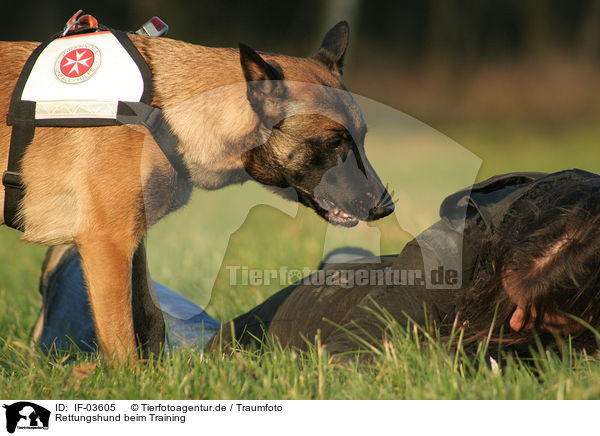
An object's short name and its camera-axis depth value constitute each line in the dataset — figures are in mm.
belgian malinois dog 6705
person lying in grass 6499
